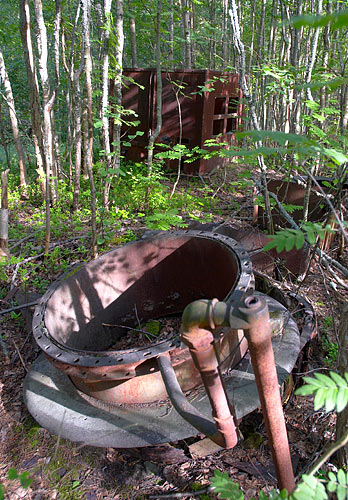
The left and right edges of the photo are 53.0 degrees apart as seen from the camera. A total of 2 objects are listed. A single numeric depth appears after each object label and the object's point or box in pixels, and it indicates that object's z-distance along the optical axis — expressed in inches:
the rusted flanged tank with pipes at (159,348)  60.1
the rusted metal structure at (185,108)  293.6
